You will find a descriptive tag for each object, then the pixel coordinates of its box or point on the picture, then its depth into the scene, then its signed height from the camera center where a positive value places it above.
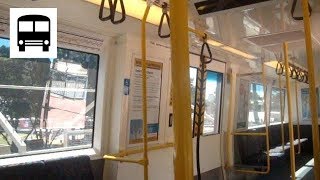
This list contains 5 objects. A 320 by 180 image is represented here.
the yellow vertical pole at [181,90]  0.81 +0.06
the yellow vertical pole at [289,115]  2.42 -0.04
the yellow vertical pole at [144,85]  1.99 +0.18
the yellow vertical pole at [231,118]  5.05 -0.10
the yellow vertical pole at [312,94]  1.26 +0.07
